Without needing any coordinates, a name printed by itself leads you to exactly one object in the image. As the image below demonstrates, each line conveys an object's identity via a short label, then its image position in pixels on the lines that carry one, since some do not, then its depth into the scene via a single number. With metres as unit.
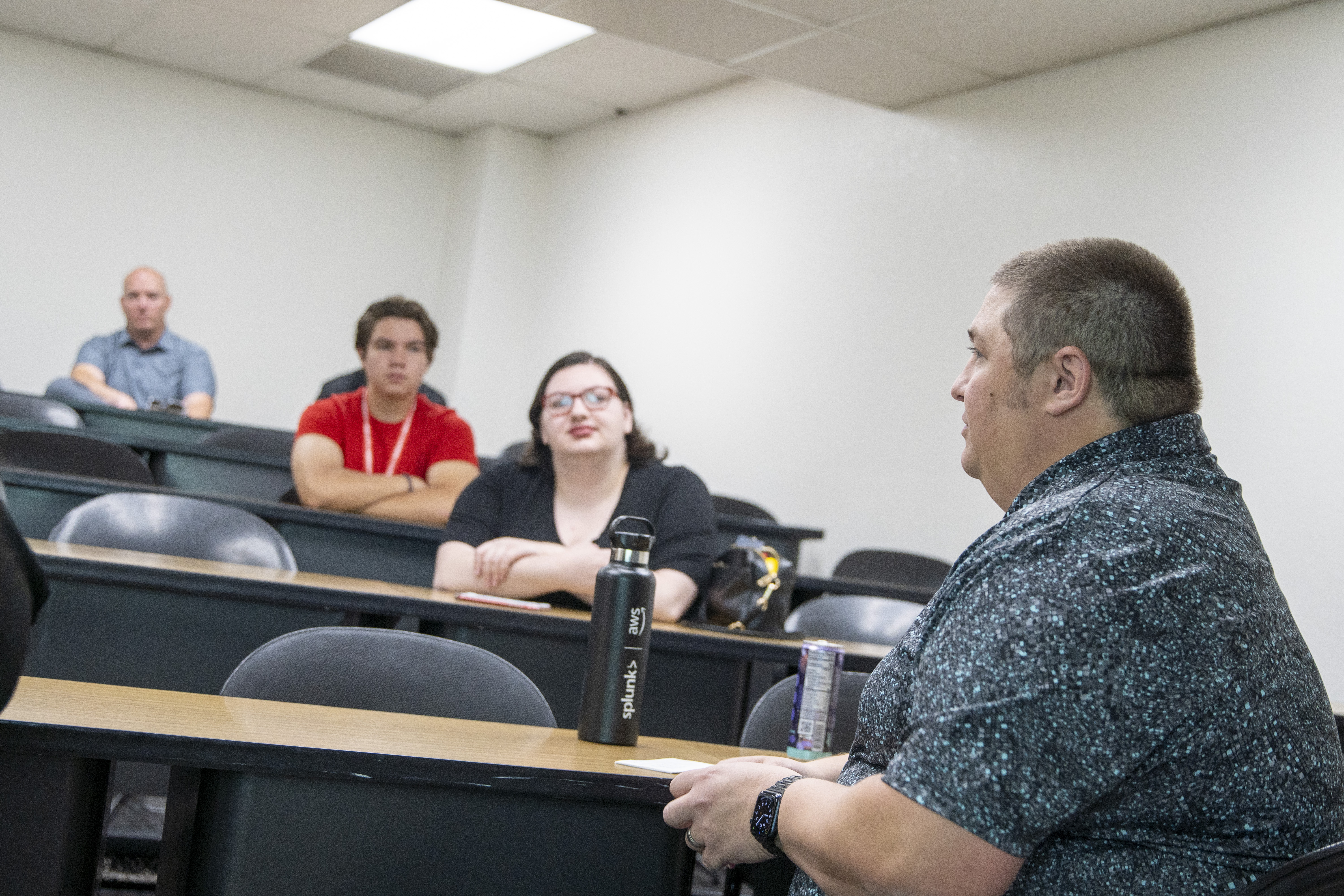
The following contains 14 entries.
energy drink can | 1.57
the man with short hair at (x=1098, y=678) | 0.96
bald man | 6.35
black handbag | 2.51
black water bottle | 1.48
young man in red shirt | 3.48
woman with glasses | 2.58
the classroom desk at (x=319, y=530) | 2.82
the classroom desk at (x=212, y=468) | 4.00
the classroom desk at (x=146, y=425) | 4.75
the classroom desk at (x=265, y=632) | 2.01
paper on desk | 1.37
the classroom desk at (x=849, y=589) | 3.51
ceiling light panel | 5.53
